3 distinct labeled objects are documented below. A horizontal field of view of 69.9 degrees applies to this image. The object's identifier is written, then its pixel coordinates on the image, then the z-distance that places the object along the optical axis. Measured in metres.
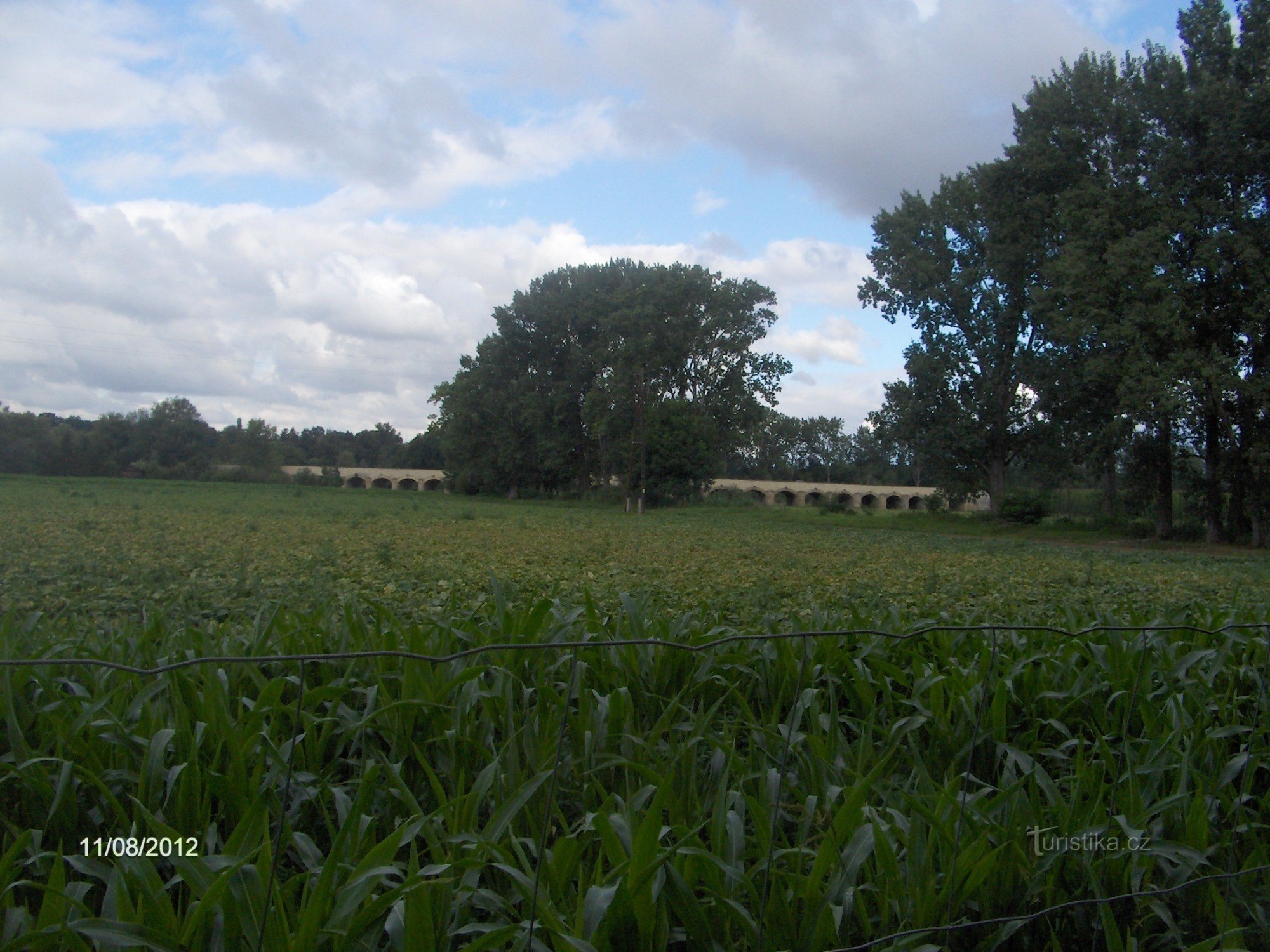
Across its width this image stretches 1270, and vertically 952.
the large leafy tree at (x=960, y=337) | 31.11
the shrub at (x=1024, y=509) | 31.19
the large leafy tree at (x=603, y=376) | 42.62
